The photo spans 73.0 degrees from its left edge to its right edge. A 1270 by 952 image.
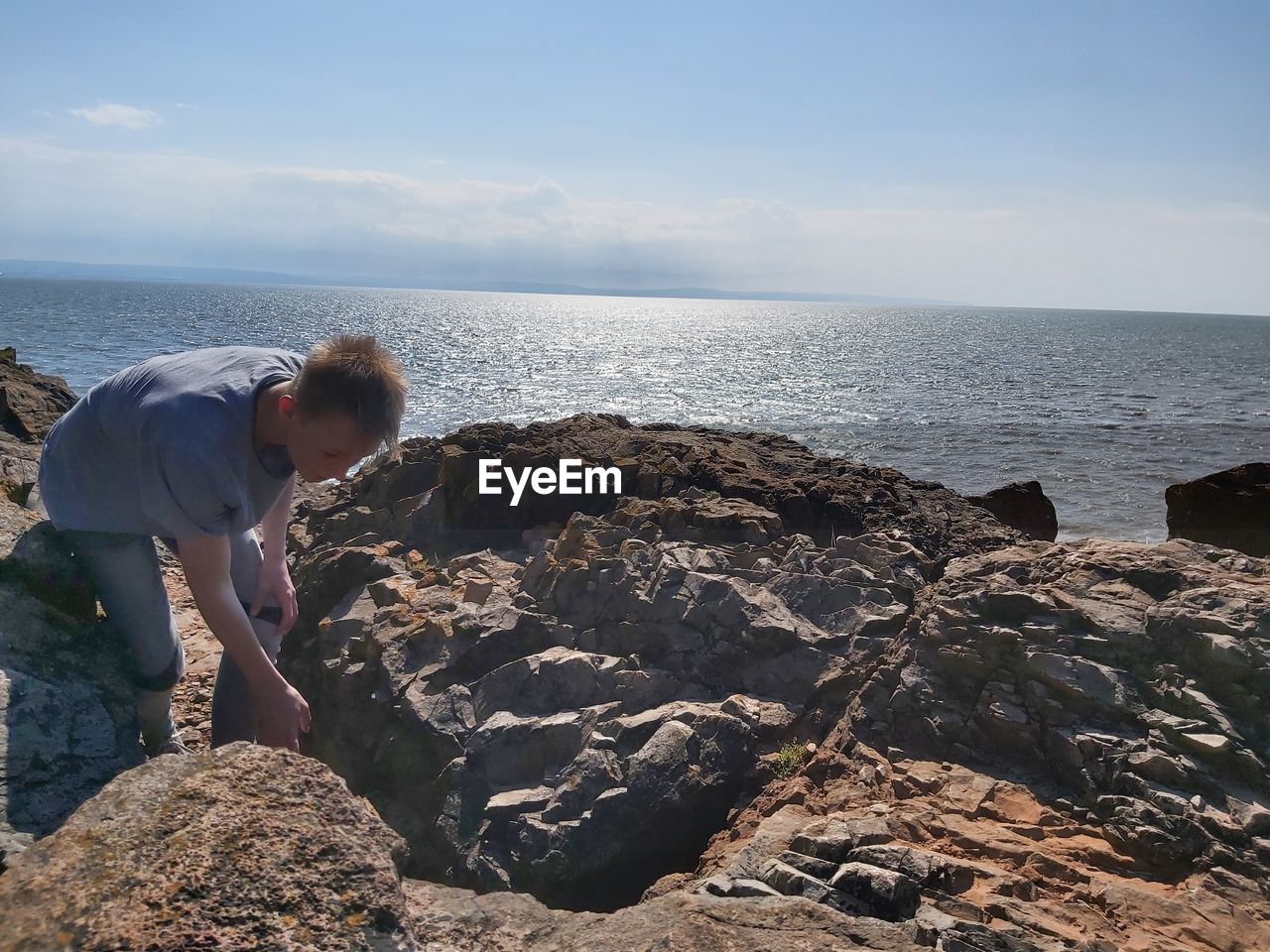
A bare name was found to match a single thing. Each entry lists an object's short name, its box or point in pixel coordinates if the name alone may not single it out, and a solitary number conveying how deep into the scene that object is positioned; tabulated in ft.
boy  9.63
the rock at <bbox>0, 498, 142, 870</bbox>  9.51
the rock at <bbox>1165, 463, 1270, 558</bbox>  38.19
